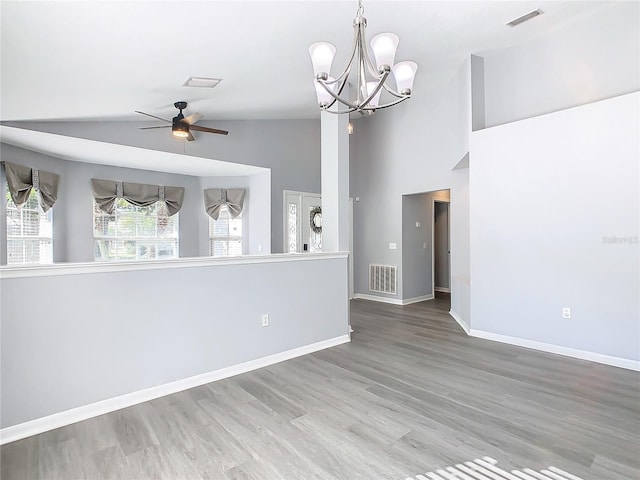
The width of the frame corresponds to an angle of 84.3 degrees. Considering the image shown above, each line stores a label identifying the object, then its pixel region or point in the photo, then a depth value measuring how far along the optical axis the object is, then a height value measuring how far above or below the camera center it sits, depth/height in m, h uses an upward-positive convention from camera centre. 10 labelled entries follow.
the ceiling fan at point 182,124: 4.38 +1.44
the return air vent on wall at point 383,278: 6.44 -0.80
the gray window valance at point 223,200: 6.68 +0.72
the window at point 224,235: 6.84 +0.06
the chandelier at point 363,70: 2.12 +1.09
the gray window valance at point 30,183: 4.53 +0.79
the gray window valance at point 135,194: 5.83 +0.79
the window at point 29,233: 4.73 +0.11
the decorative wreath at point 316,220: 6.76 +0.32
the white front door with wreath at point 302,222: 6.45 +0.28
